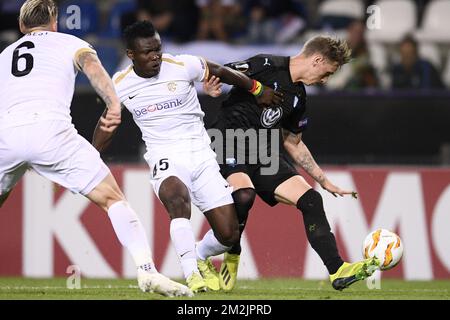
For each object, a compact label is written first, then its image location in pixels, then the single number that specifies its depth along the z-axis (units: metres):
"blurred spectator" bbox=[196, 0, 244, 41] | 14.10
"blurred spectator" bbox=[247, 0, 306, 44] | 14.19
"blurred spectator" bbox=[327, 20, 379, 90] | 13.24
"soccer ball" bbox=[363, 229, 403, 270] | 8.42
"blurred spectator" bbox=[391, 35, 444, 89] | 13.09
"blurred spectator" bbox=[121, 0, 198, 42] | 14.14
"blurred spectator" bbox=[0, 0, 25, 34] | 14.12
